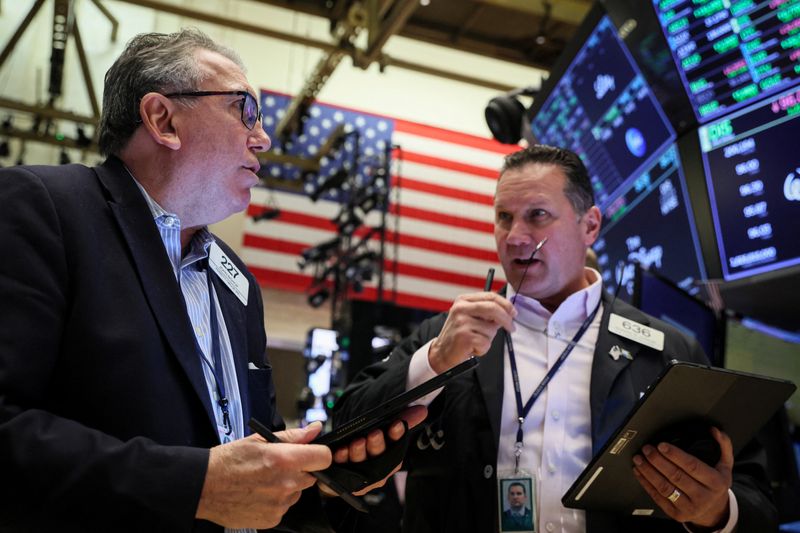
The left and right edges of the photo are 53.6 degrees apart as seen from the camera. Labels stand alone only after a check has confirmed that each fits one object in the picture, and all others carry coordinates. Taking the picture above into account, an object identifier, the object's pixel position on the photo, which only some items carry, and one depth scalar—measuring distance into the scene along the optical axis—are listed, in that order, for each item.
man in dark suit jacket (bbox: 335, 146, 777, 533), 2.06
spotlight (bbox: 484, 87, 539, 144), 5.73
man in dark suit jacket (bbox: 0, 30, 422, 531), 1.37
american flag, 11.68
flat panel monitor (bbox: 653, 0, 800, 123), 3.41
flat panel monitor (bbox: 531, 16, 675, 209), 4.55
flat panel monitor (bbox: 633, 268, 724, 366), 3.37
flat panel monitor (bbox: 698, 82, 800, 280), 3.42
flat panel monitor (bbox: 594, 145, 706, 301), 4.17
